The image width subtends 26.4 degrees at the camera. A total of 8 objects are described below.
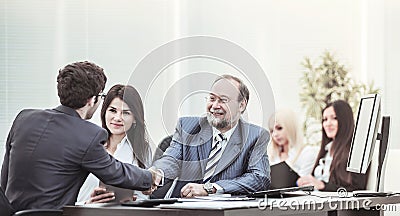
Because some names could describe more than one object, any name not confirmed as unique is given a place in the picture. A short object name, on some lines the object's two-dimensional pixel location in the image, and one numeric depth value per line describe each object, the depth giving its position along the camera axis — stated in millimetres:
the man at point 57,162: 3711
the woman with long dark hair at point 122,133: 4297
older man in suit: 3996
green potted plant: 7305
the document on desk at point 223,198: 3469
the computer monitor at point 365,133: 3977
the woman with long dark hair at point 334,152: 5909
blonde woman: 6977
